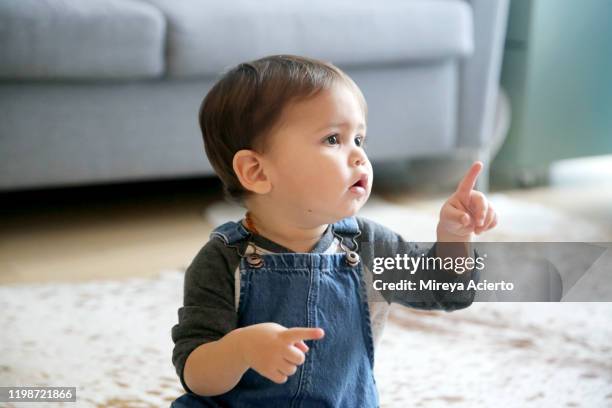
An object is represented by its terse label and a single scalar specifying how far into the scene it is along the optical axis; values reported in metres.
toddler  1.41
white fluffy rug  1.66
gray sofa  2.34
